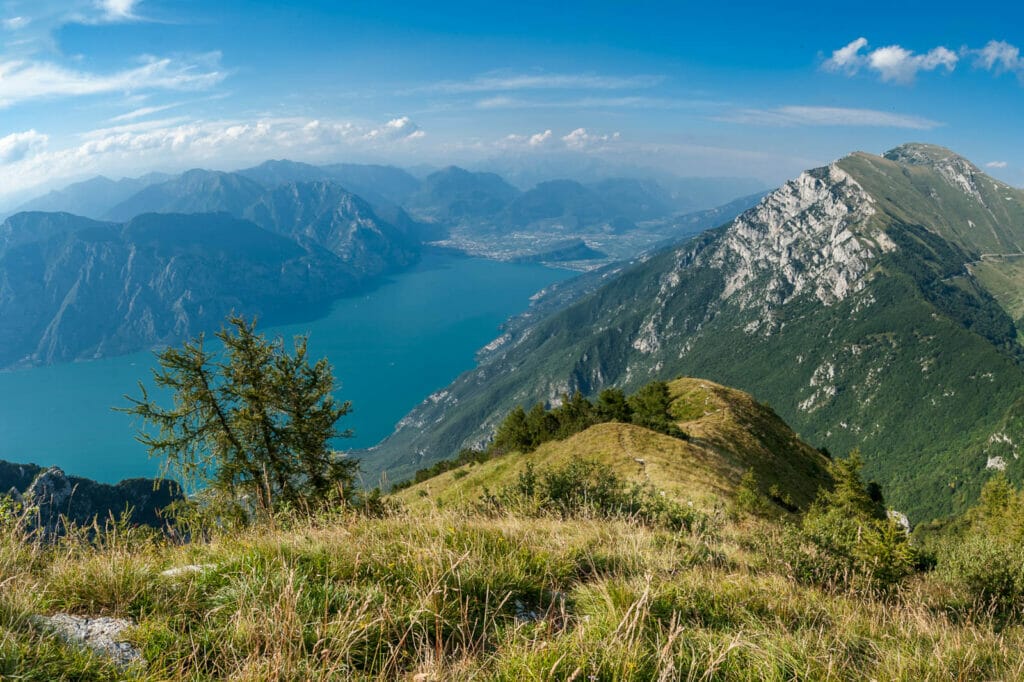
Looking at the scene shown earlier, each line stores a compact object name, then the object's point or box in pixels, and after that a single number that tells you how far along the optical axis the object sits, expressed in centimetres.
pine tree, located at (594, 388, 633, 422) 5456
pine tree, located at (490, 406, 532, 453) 5550
